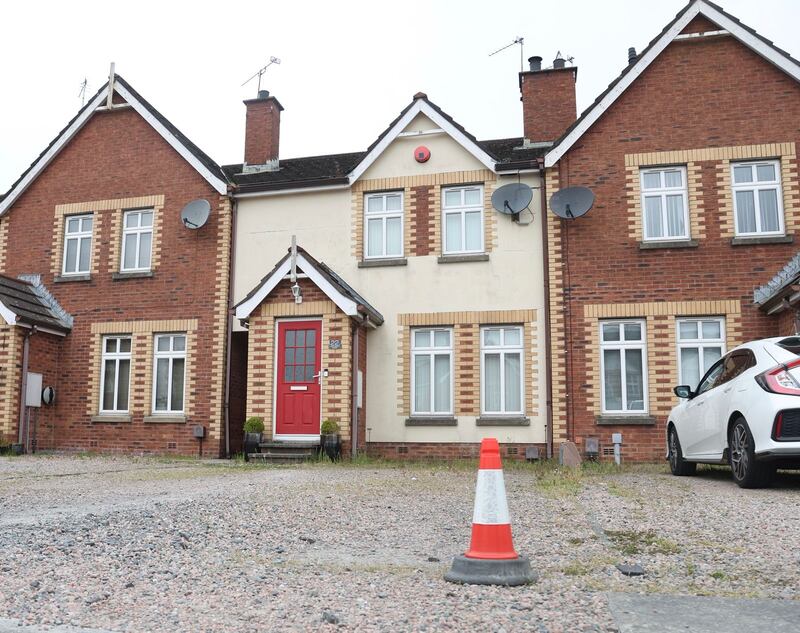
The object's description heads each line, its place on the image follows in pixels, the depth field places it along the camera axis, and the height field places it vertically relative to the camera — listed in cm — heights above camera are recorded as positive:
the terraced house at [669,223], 1458 +358
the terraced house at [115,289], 1688 +272
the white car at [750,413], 808 -1
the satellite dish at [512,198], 1559 +424
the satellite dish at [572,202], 1504 +401
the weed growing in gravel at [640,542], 537 -93
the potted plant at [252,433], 1488 -41
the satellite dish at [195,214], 1708 +429
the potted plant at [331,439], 1445 -51
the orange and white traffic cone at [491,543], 441 -75
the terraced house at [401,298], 1526 +225
